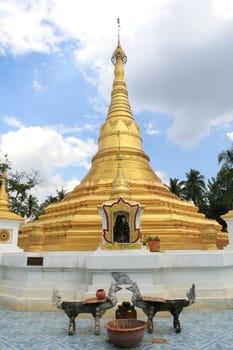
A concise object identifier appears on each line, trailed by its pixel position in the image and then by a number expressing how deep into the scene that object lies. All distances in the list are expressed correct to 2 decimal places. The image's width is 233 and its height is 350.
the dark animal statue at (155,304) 6.12
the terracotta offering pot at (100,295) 6.35
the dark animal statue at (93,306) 6.13
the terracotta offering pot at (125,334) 5.34
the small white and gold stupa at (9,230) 13.95
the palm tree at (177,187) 44.19
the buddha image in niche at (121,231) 10.87
